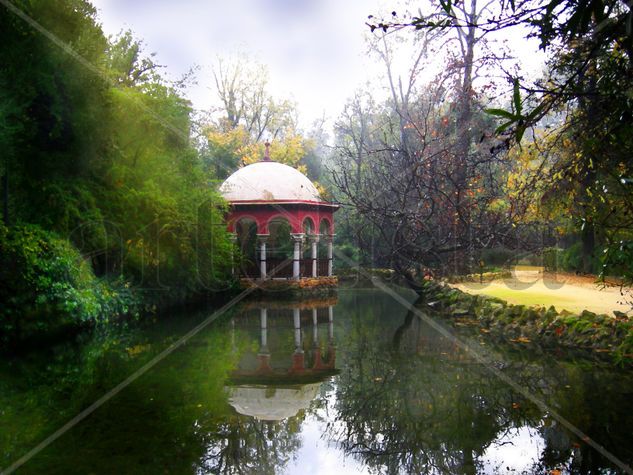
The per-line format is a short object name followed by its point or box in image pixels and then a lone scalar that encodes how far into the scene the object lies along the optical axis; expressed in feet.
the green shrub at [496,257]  76.74
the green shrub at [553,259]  62.47
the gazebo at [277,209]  62.39
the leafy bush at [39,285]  29.66
